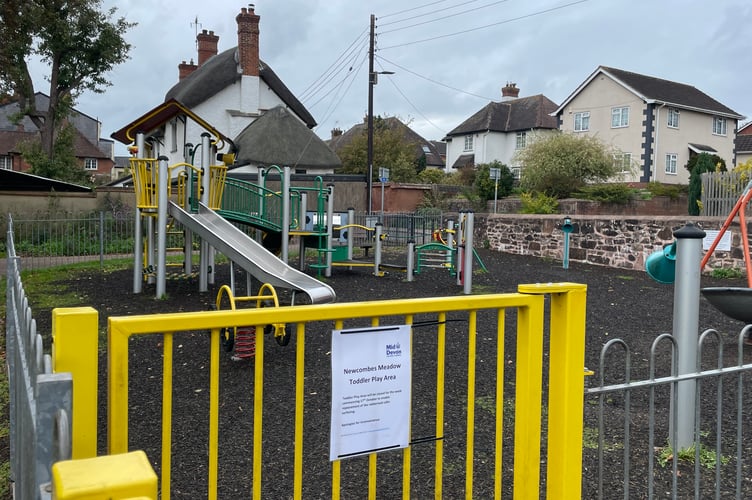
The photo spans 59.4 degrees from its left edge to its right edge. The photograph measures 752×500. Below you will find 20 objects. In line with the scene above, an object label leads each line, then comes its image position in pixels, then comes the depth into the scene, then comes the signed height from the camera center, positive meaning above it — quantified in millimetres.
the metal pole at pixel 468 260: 11672 -657
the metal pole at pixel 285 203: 12648 +331
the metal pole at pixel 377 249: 13820 -580
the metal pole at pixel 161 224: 10750 -94
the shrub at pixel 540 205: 21036 +642
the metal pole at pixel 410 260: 12914 -758
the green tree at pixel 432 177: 40481 +2838
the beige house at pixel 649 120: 37531 +6346
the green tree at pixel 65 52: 26328 +7020
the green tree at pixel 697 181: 19109 +1407
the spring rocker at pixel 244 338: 6473 -1188
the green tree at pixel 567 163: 28438 +2727
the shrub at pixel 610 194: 24255 +1158
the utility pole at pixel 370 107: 26984 +4718
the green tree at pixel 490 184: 27745 +1712
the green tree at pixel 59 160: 27734 +2560
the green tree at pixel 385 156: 40219 +4135
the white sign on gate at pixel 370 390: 2250 -591
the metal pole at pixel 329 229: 13781 -171
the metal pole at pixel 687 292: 3709 -371
